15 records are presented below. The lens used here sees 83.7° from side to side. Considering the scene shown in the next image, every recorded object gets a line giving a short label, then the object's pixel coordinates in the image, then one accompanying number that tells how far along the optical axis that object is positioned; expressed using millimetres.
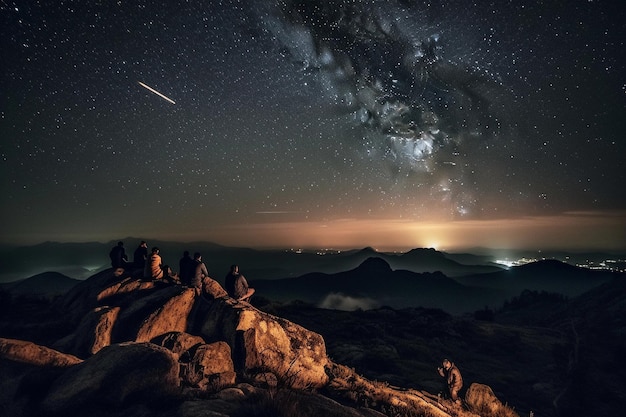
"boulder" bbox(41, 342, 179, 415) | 8180
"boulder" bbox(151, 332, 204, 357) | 12258
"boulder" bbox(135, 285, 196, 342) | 13344
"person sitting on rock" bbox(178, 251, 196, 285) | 17247
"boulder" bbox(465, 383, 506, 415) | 15047
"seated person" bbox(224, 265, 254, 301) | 18234
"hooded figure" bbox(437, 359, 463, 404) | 15875
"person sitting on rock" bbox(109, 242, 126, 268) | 19277
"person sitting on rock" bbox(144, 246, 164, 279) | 17016
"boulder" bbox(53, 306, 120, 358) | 12766
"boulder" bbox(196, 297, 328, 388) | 12469
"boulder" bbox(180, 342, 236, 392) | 9601
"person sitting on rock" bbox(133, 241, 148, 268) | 18531
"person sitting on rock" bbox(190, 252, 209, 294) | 16734
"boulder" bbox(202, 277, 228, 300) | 16938
